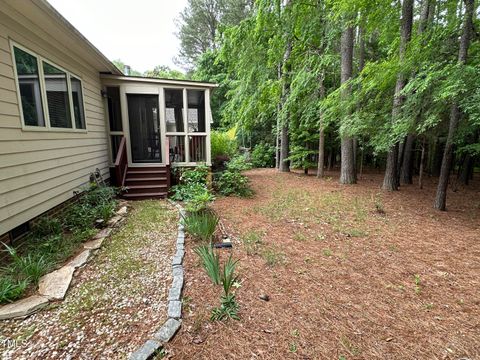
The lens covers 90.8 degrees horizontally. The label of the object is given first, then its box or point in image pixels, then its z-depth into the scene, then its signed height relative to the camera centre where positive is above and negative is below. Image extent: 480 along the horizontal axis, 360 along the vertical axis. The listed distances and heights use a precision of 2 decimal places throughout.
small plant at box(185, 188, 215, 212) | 4.19 -1.10
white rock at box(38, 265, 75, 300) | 2.32 -1.47
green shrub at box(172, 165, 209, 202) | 5.88 -1.09
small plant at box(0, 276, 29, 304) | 2.19 -1.40
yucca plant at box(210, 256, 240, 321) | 2.07 -1.47
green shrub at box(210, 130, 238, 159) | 8.94 -0.13
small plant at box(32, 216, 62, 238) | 3.44 -1.26
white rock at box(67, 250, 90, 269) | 2.86 -1.47
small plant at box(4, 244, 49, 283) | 2.49 -1.35
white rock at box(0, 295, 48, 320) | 2.04 -1.47
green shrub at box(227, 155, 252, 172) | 6.96 -0.67
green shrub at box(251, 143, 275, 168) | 14.76 -0.85
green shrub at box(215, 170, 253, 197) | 6.66 -1.20
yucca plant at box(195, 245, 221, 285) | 2.42 -1.27
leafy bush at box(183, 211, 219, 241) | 3.54 -1.26
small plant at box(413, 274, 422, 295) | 2.49 -1.53
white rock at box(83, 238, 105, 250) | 3.35 -1.47
